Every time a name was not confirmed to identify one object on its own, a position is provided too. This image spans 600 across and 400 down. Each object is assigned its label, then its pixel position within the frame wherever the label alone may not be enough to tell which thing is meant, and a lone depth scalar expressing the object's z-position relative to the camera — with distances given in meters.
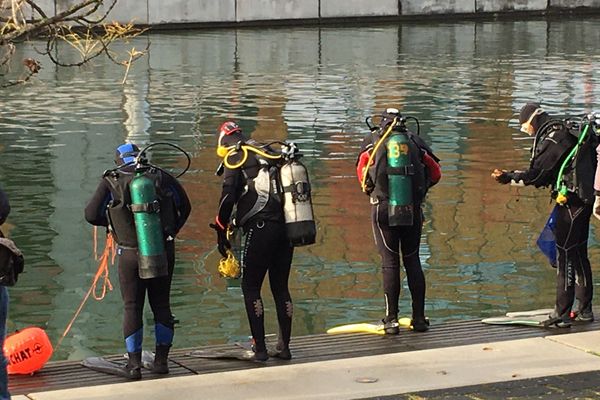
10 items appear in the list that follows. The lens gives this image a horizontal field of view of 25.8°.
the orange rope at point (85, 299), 12.41
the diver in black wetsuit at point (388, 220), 10.70
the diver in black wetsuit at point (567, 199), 10.55
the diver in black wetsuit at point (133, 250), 9.48
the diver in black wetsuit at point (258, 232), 9.81
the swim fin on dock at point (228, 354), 10.02
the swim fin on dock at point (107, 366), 9.55
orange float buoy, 9.49
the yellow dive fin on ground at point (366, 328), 10.96
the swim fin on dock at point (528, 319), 10.89
